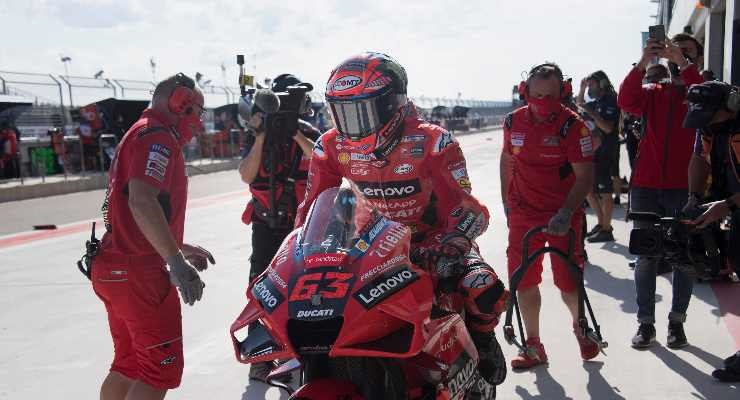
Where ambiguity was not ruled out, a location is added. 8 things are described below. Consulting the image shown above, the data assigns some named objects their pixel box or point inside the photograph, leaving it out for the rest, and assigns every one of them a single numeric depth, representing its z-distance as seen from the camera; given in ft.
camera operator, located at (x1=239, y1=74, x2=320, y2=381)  16.99
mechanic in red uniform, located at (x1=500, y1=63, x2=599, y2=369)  15.75
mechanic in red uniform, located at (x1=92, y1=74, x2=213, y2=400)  10.93
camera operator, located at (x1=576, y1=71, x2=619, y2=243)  30.58
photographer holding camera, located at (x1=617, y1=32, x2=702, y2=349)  17.03
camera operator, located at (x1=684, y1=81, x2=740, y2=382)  13.79
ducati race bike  7.72
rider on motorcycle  10.60
